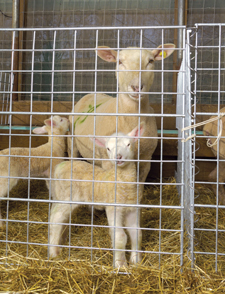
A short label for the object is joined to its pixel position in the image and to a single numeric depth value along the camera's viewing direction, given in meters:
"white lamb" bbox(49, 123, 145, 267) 2.71
